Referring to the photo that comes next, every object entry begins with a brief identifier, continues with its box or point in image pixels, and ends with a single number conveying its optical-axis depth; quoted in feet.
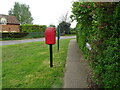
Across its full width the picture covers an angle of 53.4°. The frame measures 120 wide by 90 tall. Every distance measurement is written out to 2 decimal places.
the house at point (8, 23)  82.62
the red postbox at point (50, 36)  14.45
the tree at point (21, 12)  151.52
